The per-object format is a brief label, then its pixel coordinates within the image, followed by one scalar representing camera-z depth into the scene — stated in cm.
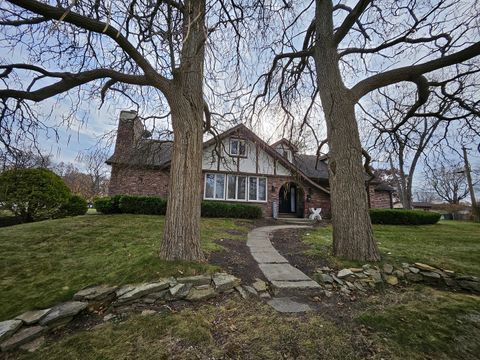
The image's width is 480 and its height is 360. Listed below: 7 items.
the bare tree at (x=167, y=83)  345
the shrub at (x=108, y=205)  1061
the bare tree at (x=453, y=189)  2910
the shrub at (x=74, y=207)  968
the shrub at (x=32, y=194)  797
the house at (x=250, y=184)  1289
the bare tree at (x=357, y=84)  423
